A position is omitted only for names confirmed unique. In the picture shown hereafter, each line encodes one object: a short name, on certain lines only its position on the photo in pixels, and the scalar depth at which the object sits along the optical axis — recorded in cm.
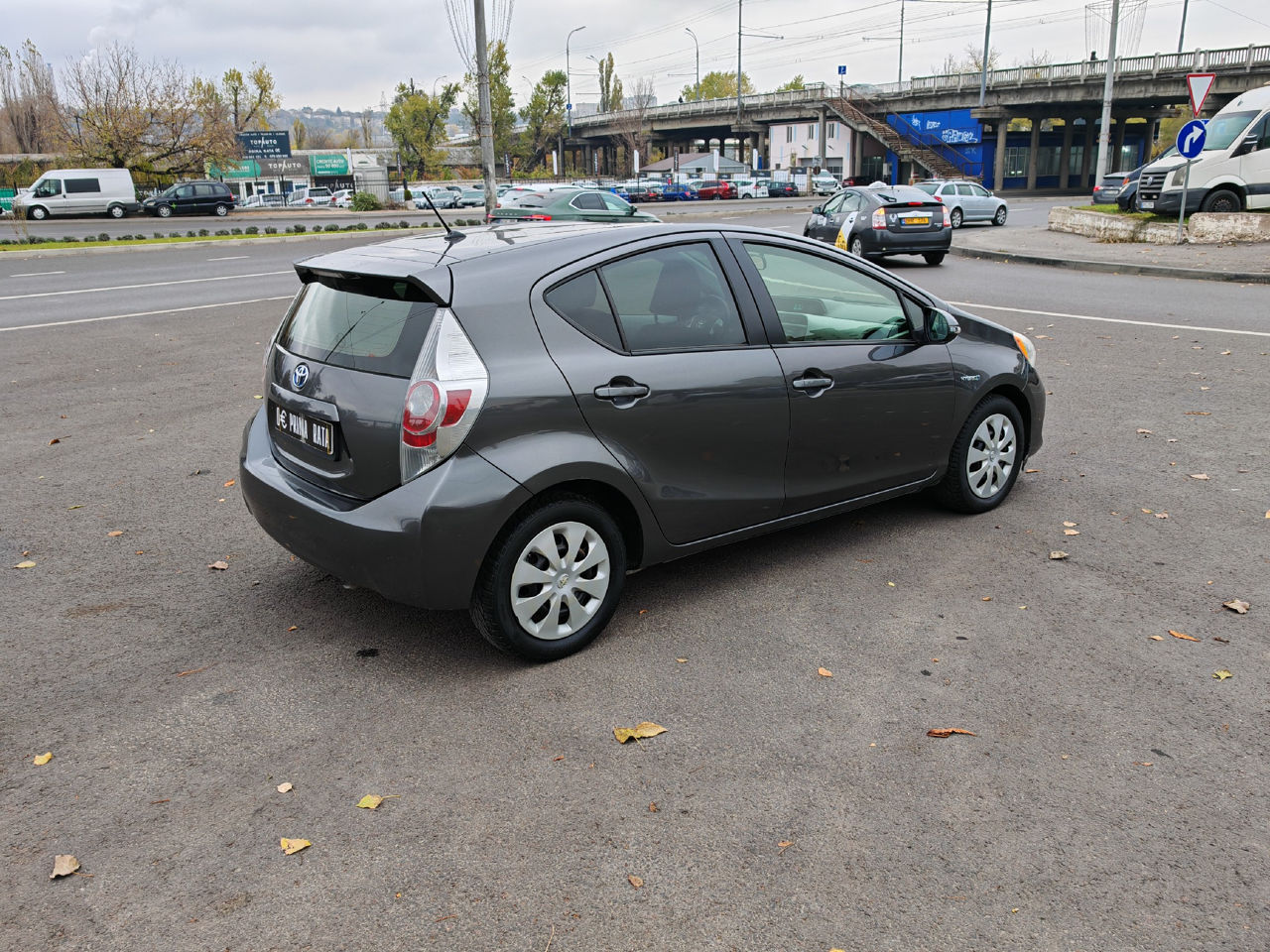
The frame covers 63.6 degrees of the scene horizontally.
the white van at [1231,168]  2073
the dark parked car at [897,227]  1977
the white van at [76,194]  4331
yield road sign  1812
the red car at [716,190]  6322
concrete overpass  5644
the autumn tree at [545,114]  9875
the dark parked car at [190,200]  4559
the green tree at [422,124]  8356
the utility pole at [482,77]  2631
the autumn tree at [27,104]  7362
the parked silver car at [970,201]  3278
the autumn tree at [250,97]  8119
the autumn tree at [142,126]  5297
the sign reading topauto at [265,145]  6800
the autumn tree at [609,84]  10975
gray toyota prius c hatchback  364
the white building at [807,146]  9050
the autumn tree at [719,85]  13362
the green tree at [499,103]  7938
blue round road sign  1806
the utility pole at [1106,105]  3625
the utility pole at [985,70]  6224
